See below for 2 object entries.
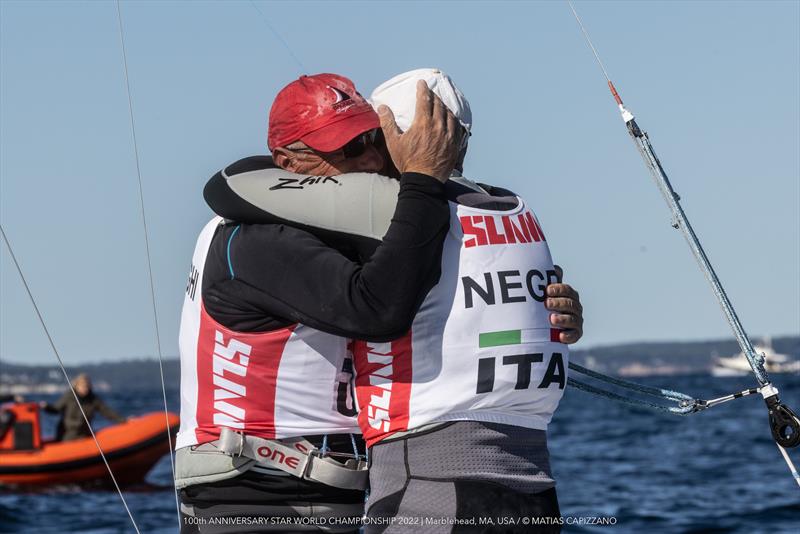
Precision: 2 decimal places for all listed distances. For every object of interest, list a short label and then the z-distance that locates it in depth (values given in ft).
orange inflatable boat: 115.85
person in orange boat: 113.29
